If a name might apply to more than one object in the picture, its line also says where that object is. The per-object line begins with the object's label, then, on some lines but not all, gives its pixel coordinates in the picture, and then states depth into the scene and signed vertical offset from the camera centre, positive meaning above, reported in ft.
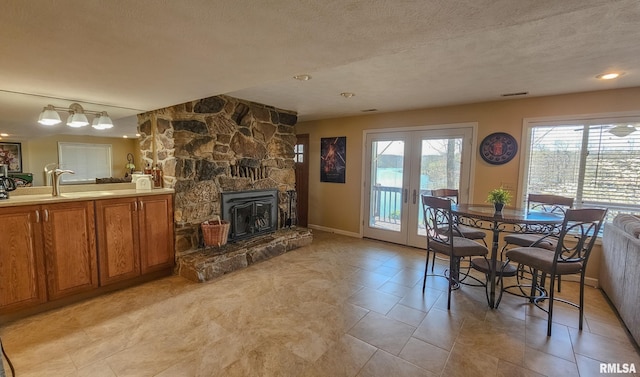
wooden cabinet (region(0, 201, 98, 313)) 7.54 -2.62
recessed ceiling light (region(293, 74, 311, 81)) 9.27 +3.06
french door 13.47 -0.20
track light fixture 8.80 +1.55
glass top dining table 7.98 -1.39
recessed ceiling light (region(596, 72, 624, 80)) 8.52 +3.07
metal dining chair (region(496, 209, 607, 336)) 7.08 -2.39
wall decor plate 12.05 +1.04
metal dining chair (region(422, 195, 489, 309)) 8.79 -2.35
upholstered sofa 7.12 -2.79
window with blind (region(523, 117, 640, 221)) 10.05 +0.43
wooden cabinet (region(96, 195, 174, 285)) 9.26 -2.53
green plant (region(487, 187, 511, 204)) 9.21 -0.84
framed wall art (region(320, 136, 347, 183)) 17.19 +0.60
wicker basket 11.27 -2.70
